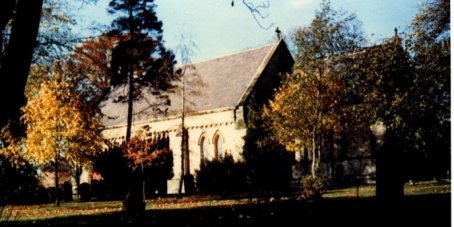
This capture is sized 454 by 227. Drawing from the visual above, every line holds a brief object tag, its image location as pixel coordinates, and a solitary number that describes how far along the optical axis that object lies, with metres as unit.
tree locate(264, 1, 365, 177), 27.88
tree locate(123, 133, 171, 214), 17.47
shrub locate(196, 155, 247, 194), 33.59
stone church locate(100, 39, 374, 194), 35.03
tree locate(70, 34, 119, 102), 49.47
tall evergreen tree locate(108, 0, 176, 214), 27.81
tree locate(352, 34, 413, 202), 26.75
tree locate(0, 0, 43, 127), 6.61
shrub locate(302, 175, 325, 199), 23.24
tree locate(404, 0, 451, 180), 23.81
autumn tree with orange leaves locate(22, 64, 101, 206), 27.50
